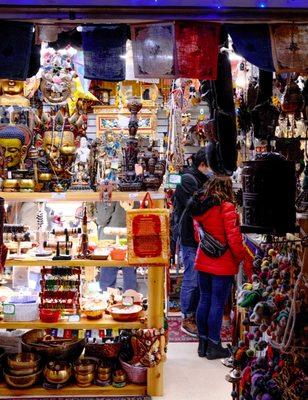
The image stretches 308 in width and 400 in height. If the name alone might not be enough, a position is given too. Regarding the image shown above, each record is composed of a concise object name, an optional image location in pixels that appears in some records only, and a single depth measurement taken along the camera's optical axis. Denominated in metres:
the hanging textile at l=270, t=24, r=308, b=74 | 2.58
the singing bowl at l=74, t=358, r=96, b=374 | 4.19
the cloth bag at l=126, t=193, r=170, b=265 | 3.98
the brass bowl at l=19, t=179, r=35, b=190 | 4.29
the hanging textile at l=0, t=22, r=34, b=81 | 2.60
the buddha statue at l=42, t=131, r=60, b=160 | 4.55
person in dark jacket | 5.56
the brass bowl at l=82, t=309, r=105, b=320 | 4.27
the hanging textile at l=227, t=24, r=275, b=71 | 2.58
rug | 5.58
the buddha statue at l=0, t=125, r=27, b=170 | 4.33
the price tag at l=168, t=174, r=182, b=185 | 5.85
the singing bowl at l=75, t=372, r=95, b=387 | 4.18
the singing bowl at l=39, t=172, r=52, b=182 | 4.38
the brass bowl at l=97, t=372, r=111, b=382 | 4.21
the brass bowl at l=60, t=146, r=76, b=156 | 4.54
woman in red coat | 4.83
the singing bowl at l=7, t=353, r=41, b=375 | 4.16
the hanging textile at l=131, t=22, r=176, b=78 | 2.63
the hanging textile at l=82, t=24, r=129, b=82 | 2.69
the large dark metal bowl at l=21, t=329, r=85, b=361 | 4.32
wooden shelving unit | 4.14
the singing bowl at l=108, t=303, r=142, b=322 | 4.24
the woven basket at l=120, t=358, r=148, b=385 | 4.21
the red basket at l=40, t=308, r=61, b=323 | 4.20
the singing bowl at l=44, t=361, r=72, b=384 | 4.15
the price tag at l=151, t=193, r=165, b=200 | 4.25
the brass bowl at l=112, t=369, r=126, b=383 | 4.19
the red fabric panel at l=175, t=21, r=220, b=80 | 2.62
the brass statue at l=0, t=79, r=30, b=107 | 4.61
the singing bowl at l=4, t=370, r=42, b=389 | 4.12
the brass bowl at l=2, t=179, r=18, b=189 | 4.29
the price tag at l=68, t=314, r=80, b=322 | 4.25
